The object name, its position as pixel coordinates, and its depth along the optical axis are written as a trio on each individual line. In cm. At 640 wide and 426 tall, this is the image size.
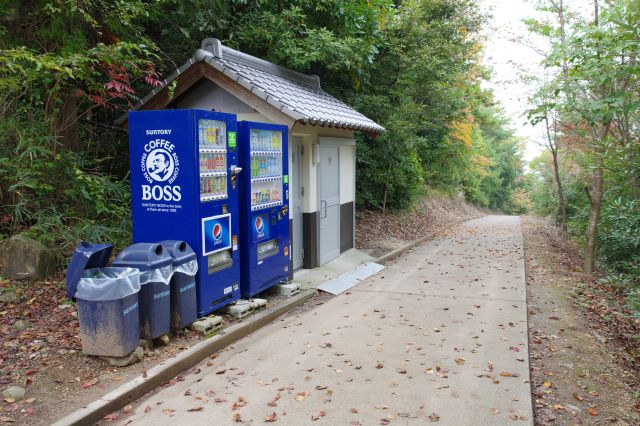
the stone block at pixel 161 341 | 520
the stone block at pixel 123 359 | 462
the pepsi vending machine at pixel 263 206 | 668
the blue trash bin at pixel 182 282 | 534
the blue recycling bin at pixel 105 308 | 448
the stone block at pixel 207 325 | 559
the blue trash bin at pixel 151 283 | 494
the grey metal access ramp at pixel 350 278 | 833
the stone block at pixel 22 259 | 625
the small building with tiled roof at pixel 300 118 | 758
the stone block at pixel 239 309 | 627
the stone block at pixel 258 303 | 658
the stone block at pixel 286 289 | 762
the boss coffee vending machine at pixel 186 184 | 559
